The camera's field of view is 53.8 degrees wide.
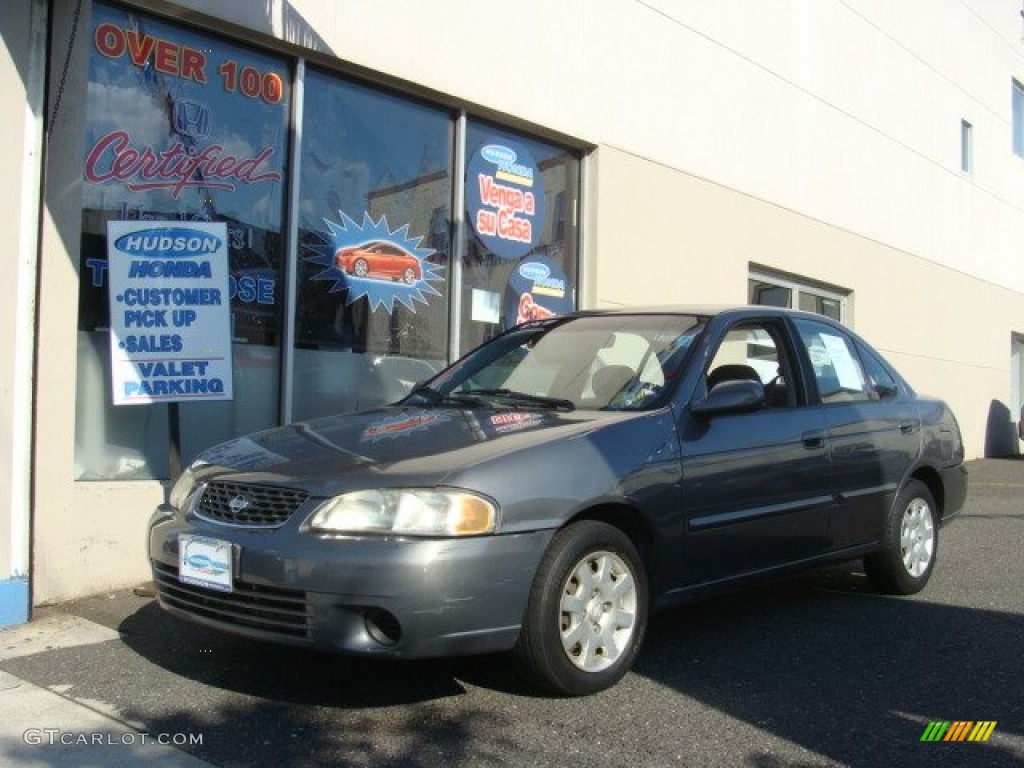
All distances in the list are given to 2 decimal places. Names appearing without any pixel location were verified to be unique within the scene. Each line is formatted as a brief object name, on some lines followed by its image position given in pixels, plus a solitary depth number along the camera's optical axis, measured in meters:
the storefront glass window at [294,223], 6.09
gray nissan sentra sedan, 3.44
